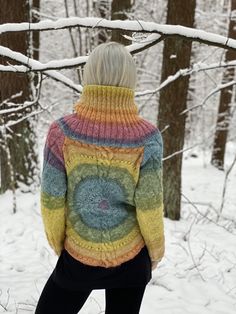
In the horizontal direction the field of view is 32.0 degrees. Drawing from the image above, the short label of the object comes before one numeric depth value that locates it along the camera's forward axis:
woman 1.85
